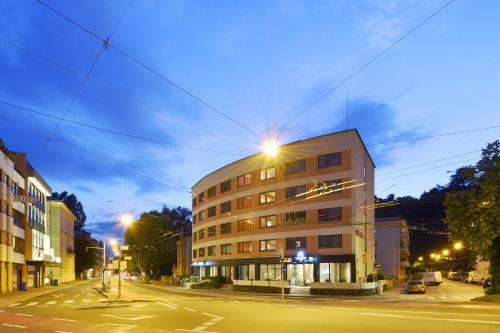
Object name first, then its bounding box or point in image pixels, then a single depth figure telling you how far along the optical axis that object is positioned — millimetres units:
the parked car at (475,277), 73425
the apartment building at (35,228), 61500
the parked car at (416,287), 47562
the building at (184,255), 93562
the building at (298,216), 50406
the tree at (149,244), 94125
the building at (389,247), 83875
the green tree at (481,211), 32156
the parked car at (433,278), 71250
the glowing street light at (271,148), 23875
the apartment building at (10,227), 50406
